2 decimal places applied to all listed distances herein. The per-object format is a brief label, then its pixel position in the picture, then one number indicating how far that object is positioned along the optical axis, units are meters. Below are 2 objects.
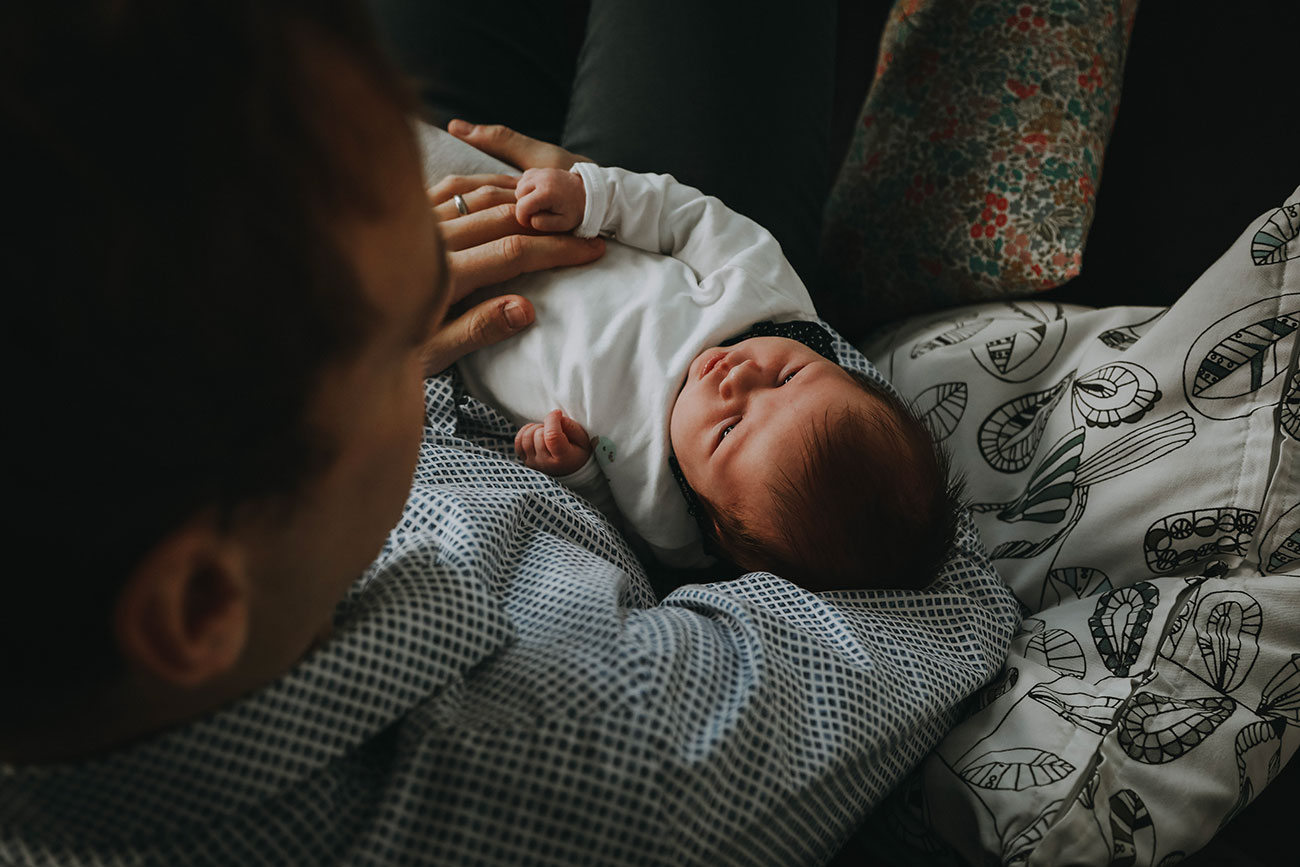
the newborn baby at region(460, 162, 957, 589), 0.86
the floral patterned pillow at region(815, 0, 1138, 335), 1.12
